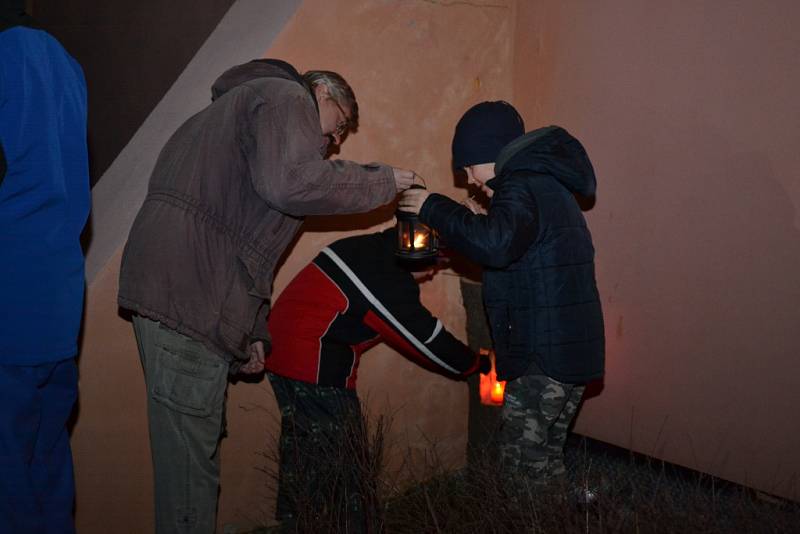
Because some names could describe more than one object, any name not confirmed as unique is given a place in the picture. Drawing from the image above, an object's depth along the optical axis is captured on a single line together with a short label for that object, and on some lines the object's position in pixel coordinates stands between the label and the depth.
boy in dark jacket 2.57
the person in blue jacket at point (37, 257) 2.18
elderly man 2.25
